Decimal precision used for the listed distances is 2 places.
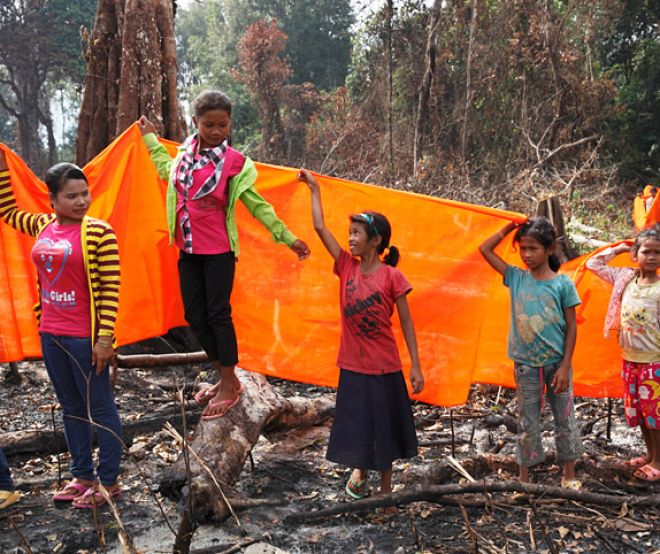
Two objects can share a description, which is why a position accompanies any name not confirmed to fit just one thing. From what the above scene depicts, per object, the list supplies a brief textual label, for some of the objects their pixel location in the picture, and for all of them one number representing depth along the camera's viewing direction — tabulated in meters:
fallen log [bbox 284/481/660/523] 2.96
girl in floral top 3.48
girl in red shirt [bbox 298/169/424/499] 3.17
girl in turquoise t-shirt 3.29
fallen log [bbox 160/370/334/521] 3.00
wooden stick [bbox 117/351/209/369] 4.45
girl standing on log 3.30
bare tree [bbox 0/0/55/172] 26.91
